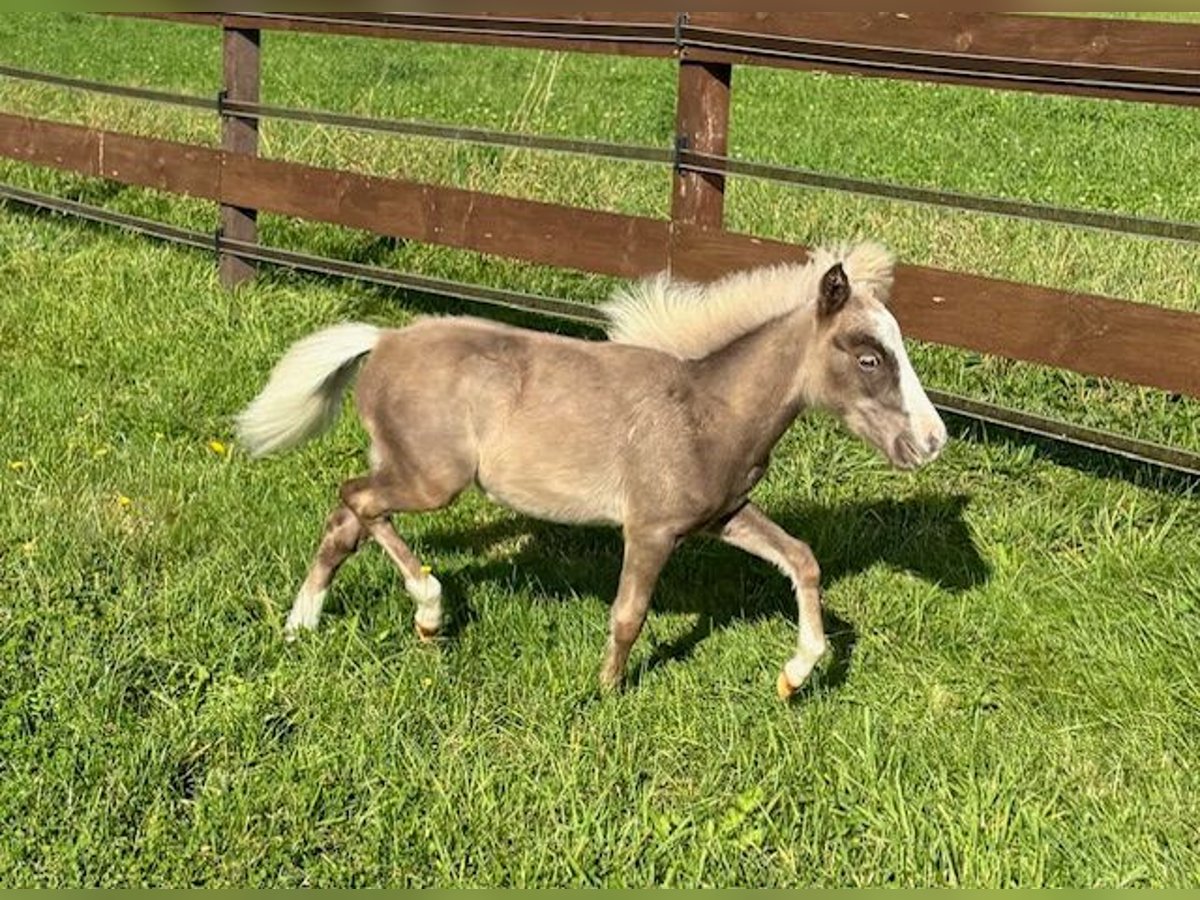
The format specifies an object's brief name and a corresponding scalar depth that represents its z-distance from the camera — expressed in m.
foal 4.20
